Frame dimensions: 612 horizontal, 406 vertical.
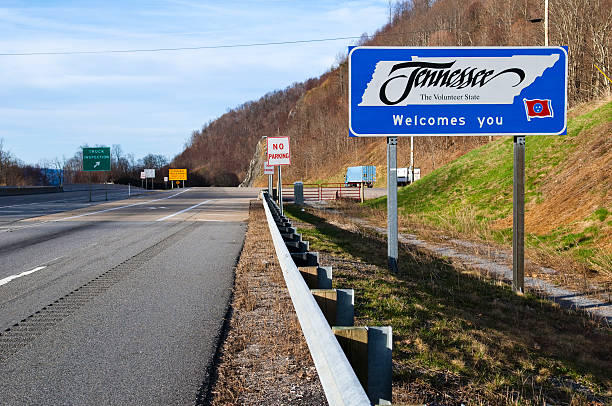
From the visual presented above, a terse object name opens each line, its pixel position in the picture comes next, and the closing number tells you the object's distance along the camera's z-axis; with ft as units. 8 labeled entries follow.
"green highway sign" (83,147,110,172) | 179.32
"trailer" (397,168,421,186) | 221.23
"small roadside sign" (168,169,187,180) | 456.86
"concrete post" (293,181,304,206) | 118.42
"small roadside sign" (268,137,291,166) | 69.31
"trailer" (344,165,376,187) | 204.45
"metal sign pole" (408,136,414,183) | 150.82
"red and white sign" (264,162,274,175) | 91.20
